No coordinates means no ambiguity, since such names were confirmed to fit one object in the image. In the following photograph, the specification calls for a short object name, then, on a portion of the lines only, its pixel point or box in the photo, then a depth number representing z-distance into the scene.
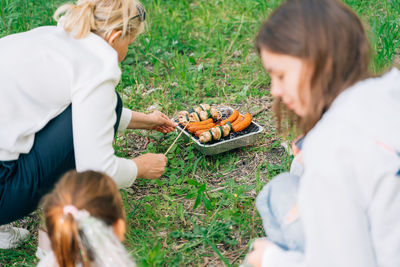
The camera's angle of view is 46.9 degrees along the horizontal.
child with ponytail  1.49
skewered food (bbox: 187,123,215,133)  2.71
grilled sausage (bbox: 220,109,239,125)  2.75
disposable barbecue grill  2.59
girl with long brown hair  1.31
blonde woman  1.90
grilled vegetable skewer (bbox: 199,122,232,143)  2.59
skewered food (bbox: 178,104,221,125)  2.77
